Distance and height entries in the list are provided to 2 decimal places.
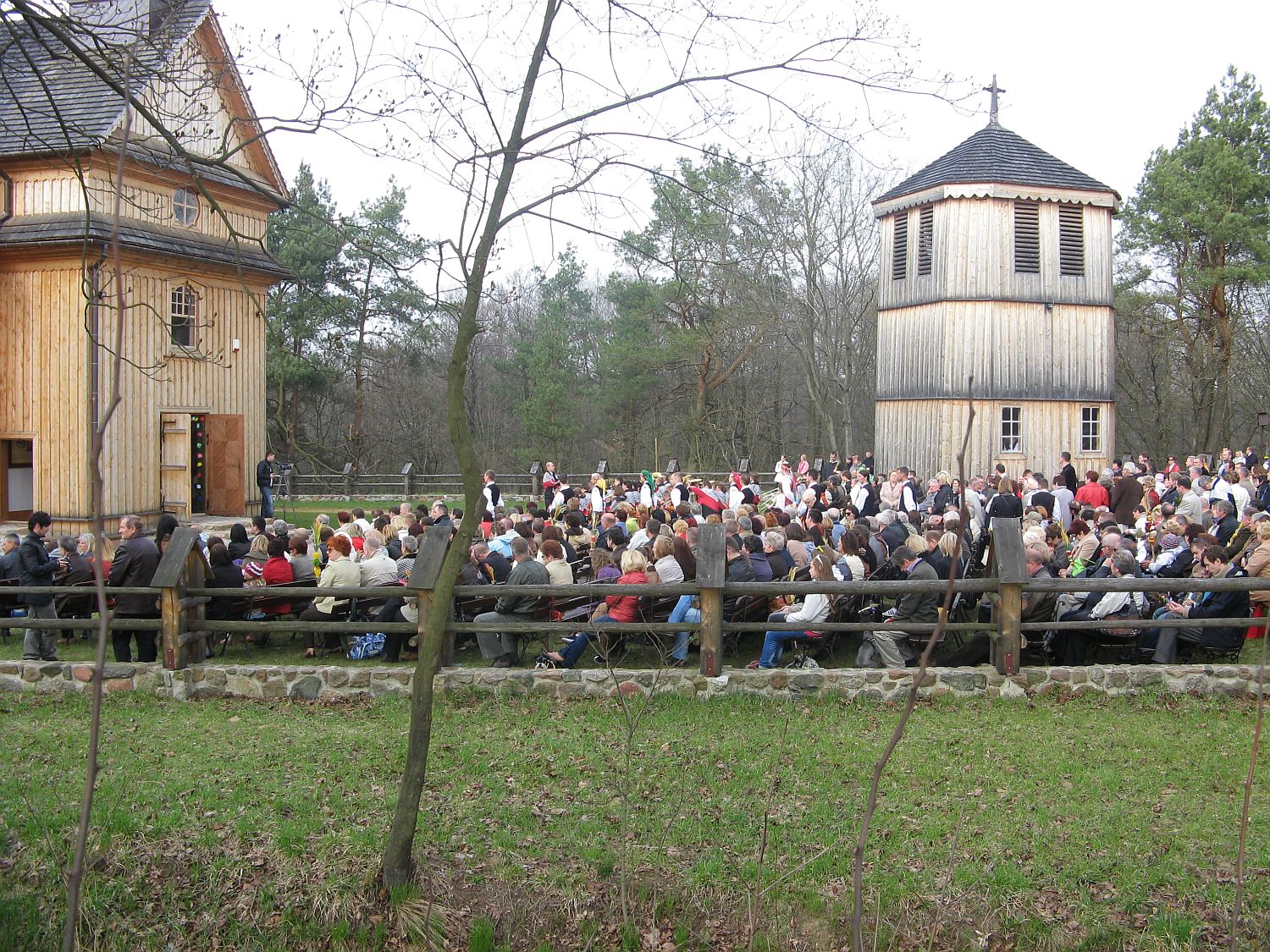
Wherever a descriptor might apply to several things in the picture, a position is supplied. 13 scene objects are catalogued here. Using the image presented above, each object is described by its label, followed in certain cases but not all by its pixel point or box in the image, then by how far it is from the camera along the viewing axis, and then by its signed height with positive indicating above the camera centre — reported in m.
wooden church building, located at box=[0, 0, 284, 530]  19.86 +2.40
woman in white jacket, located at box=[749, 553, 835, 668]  9.56 -1.29
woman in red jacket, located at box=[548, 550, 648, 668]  9.90 -1.29
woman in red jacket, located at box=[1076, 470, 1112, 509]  17.25 -0.40
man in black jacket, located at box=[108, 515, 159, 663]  10.34 -1.06
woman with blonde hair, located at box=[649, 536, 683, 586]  10.45 -0.93
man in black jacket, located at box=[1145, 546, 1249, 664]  9.20 -1.25
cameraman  23.20 -0.34
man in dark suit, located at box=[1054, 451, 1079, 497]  17.66 -0.11
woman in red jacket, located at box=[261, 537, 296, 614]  11.35 -1.10
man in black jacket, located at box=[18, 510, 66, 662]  10.77 -1.17
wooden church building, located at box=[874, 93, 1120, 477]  26.31 +3.96
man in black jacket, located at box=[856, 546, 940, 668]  9.45 -1.44
